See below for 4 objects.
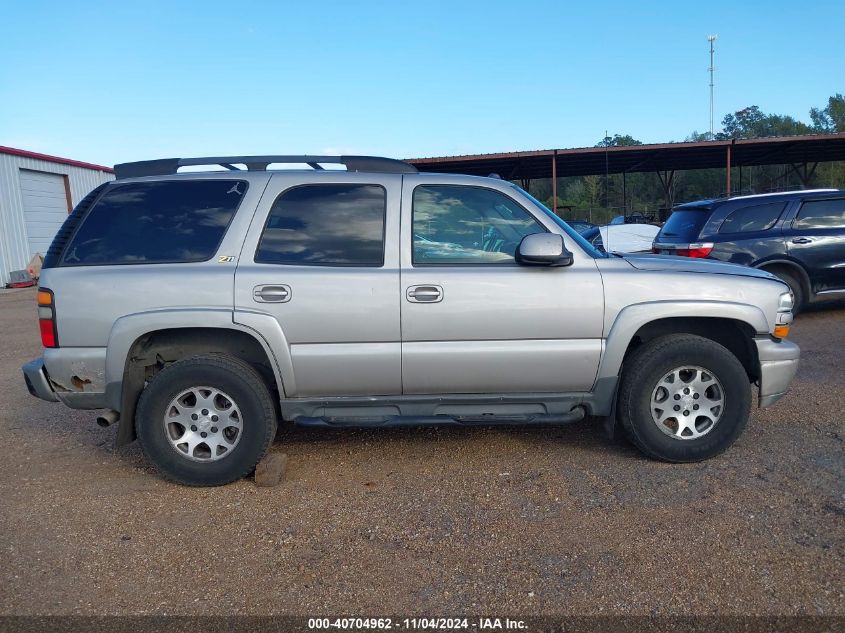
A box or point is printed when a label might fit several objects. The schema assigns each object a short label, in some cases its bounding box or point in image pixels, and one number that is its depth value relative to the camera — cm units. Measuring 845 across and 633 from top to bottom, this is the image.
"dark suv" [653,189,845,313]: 854
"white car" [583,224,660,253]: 1345
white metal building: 1878
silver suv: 385
